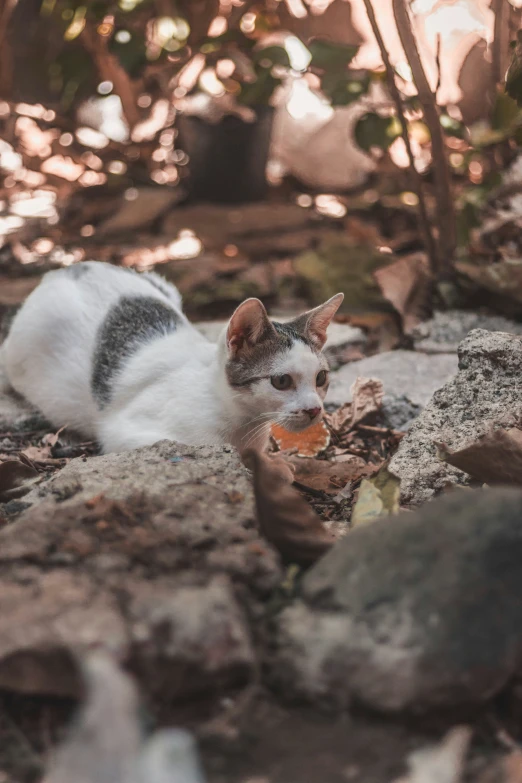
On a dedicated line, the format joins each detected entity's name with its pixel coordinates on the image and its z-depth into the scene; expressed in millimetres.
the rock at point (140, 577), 1535
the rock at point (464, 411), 2471
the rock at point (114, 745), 1318
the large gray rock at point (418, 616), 1510
